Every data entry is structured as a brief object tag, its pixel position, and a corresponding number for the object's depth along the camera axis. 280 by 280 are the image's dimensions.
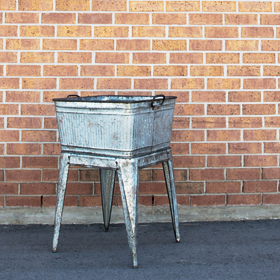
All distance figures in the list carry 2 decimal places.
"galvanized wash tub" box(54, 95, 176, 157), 2.61
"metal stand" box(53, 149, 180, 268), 2.66
